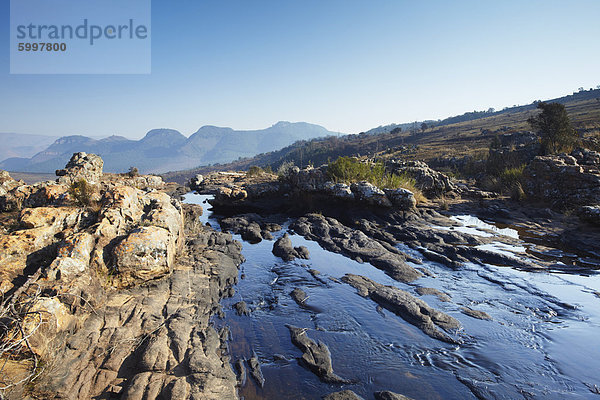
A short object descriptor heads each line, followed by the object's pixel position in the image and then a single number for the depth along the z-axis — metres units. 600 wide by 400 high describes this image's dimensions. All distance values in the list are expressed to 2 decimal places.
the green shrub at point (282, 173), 23.84
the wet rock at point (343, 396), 4.29
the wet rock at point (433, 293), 7.24
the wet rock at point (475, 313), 6.37
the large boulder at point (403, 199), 14.71
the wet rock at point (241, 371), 4.76
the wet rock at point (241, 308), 7.03
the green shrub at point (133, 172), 30.83
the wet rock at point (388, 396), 4.28
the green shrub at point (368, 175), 16.97
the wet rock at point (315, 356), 4.87
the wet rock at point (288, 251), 10.84
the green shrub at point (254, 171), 34.83
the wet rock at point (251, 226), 13.78
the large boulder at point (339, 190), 16.19
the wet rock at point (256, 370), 4.79
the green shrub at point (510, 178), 16.23
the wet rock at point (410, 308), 6.02
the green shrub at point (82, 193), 8.80
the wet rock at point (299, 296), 7.54
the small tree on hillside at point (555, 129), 19.47
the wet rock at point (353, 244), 9.01
